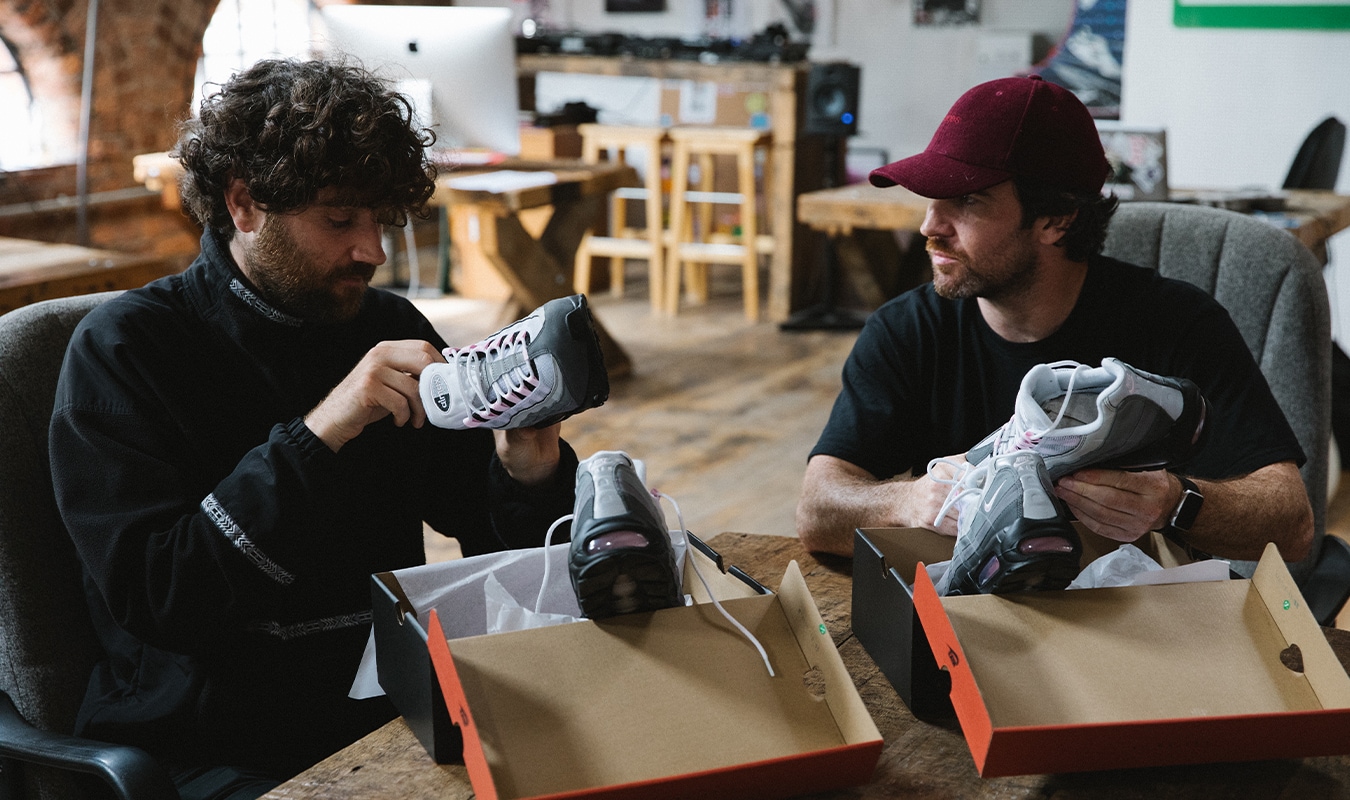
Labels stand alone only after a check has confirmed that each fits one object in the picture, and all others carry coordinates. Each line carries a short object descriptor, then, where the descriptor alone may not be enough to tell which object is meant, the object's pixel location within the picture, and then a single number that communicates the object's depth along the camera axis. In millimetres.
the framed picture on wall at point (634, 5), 7812
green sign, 4496
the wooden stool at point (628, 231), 5594
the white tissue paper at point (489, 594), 1011
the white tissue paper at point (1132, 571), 1039
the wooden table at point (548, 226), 3914
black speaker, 5449
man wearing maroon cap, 1483
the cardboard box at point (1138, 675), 841
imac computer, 3801
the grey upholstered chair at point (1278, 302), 1707
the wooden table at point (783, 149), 5656
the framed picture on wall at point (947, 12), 6906
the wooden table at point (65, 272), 2492
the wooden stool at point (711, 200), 5488
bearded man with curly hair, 1123
